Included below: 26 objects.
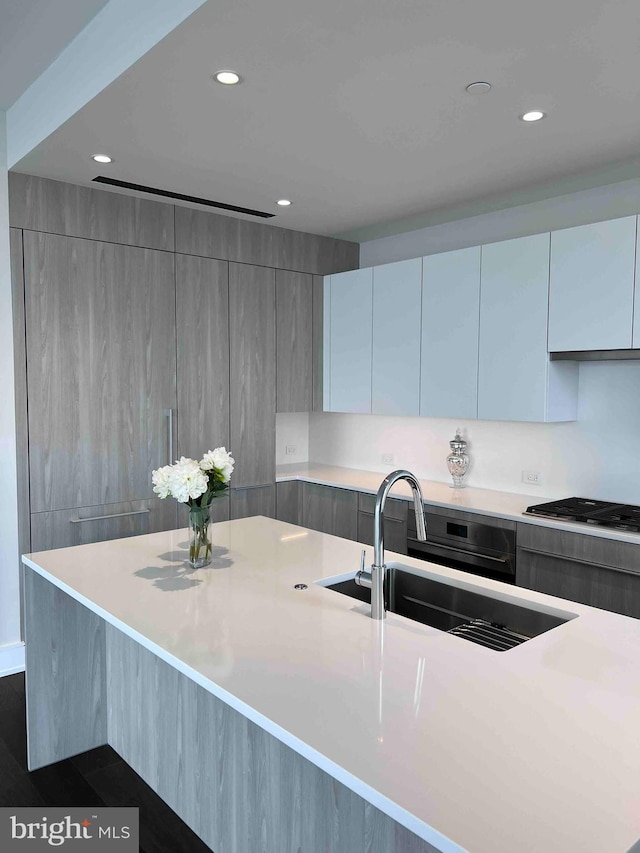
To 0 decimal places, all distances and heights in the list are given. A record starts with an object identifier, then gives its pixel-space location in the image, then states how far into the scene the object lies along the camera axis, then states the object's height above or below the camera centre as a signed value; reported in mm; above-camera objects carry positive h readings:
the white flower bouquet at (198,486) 2115 -304
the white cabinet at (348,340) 4344 +362
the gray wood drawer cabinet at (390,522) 3863 -781
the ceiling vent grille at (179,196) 3449 +1116
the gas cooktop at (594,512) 2927 -570
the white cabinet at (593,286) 2973 +509
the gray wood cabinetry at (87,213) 3352 +980
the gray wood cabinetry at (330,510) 4172 -769
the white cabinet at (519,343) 3318 +267
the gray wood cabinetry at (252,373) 4250 +135
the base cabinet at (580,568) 2830 -795
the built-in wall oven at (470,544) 3305 -797
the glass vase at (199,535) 2195 -481
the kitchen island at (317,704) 1041 -622
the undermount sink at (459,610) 1861 -671
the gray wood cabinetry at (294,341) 4504 +367
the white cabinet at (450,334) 3654 +347
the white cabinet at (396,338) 3996 +350
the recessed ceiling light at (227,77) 2195 +1070
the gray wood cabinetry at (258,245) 3994 +994
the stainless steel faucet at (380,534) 1736 -376
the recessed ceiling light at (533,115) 2541 +1091
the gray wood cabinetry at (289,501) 4480 -747
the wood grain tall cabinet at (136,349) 3432 +261
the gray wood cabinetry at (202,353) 3975 +247
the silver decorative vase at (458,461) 4086 -419
